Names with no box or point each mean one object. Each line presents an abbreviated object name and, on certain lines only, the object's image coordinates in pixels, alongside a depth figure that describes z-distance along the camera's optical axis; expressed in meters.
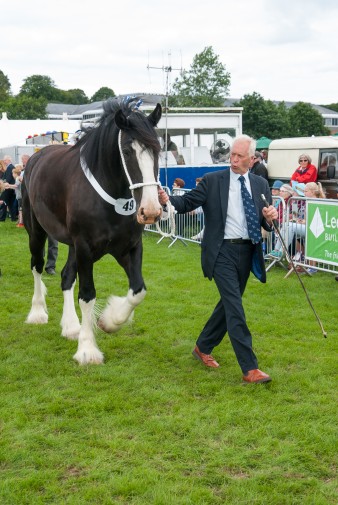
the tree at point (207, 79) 60.06
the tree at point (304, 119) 70.44
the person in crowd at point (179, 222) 14.04
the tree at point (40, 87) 109.50
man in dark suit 5.04
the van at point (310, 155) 14.91
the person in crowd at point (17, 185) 17.33
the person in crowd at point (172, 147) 18.03
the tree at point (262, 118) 64.19
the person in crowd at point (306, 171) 13.33
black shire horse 4.85
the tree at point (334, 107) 126.69
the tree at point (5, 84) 97.30
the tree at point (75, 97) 128.35
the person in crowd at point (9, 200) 18.47
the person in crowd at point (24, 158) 16.83
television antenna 16.33
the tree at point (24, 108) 76.12
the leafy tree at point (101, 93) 124.21
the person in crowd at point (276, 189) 11.25
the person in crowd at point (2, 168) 16.77
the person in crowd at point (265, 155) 20.13
